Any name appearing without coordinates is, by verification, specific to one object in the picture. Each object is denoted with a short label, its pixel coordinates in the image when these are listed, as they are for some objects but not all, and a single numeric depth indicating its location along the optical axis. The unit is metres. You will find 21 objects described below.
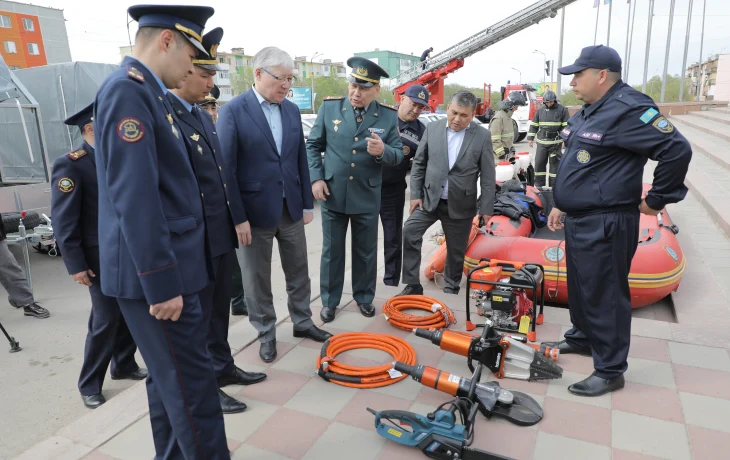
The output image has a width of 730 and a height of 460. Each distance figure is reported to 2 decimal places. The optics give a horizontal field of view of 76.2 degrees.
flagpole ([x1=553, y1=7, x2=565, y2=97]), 24.77
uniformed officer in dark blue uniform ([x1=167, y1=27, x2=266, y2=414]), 2.22
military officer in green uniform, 3.74
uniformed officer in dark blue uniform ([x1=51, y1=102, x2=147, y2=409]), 2.91
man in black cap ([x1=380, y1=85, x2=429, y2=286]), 4.64
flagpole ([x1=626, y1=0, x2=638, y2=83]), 31.45
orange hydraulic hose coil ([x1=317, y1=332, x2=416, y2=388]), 2.95
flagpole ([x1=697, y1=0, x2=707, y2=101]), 28.88
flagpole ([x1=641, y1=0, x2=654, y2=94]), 25.29
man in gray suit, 4.23
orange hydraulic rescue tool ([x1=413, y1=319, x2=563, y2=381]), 2.89
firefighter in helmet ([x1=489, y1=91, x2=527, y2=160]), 9.30
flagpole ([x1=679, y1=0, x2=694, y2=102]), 24.90
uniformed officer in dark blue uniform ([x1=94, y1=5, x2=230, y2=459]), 1.60
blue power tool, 2.19
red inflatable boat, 4.14
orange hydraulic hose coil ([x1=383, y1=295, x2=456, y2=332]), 3.77
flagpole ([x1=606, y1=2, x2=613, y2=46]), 32.29
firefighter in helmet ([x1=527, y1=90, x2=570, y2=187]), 9.24
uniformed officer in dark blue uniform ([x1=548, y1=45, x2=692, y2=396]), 2.58
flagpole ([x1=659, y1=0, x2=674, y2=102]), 24.48
